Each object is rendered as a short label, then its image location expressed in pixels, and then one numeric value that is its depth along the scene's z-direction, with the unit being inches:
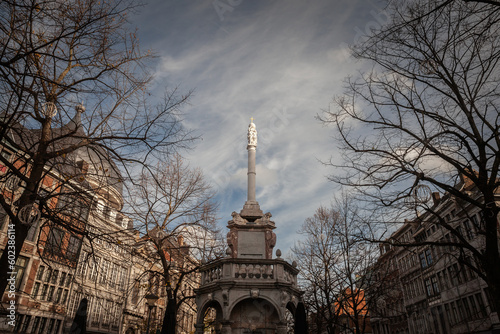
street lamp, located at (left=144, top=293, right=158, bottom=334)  642.8
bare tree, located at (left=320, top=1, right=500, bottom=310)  315.6
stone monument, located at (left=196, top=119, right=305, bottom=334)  522.9
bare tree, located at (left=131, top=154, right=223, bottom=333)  520.0
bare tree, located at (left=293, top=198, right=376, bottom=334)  847.3
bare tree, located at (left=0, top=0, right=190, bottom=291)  281.9
